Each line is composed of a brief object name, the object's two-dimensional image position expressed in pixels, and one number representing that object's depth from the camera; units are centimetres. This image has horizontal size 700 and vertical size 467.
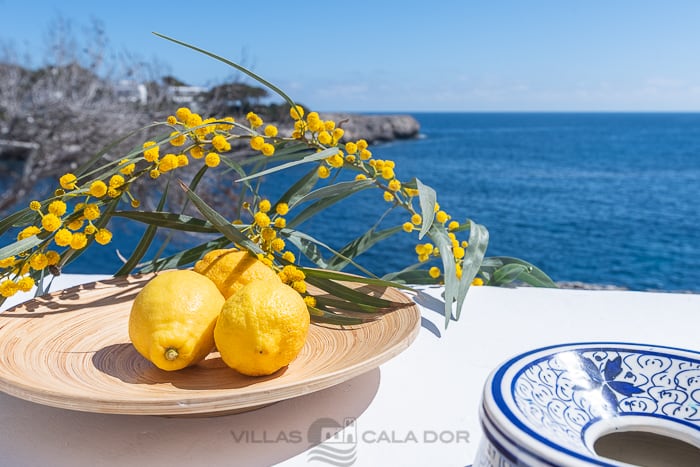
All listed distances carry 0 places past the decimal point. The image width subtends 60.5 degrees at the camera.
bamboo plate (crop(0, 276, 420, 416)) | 47
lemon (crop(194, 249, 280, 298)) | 69
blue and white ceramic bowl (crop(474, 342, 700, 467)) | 31
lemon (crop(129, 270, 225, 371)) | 57
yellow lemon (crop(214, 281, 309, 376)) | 56
